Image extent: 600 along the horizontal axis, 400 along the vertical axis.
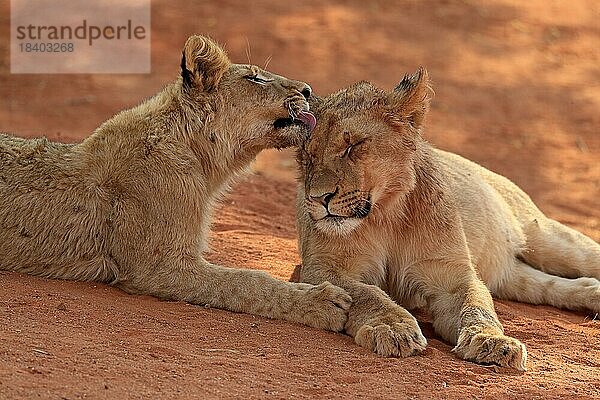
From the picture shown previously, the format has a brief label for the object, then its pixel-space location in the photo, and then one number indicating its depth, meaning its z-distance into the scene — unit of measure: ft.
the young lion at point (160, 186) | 39.29
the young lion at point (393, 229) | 36.47
